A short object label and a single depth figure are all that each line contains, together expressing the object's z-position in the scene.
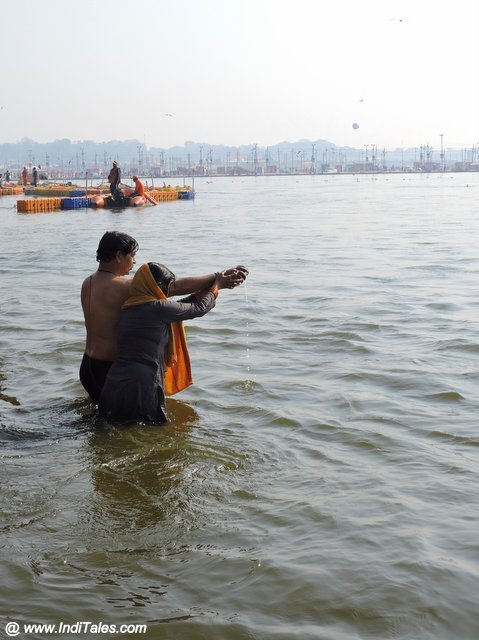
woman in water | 5.64
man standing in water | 5.81
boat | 35.66
